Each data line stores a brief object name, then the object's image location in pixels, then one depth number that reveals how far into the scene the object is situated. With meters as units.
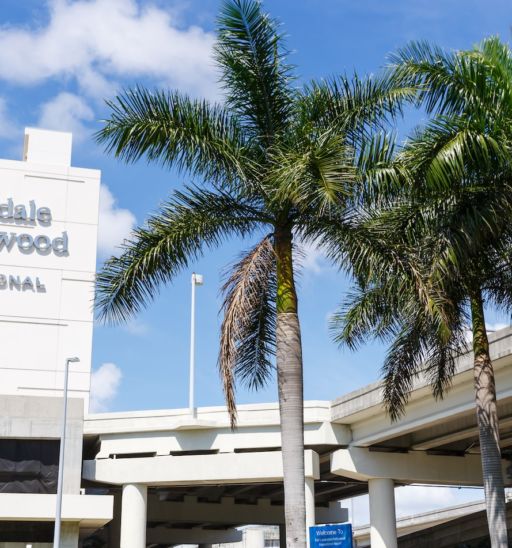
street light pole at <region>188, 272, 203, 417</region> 36.03
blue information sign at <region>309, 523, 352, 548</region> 14.99
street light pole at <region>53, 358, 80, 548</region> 28.38
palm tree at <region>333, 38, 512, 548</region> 16.17
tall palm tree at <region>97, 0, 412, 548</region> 16.80
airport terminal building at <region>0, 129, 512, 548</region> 33.59
